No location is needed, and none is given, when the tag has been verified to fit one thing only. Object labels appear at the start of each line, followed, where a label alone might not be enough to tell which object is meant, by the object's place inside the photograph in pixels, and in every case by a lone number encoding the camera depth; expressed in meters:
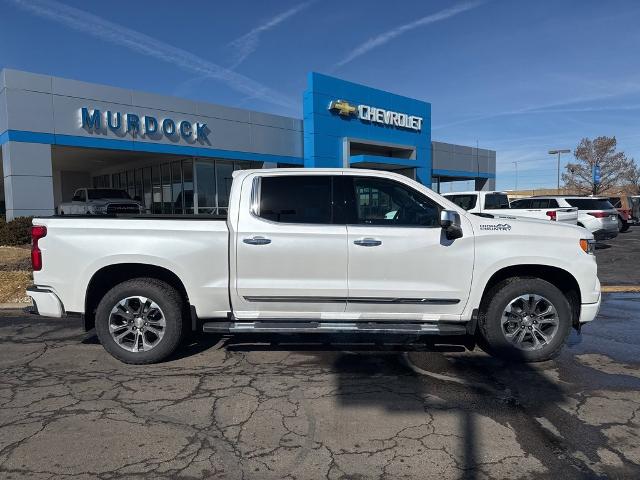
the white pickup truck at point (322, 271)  4.73
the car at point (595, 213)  16.17
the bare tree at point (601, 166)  54.91
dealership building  16.06
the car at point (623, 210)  23.80
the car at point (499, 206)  15.04
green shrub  14.63
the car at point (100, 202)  18.14
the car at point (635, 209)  29.09
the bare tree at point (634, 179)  55.85
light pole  48.56
